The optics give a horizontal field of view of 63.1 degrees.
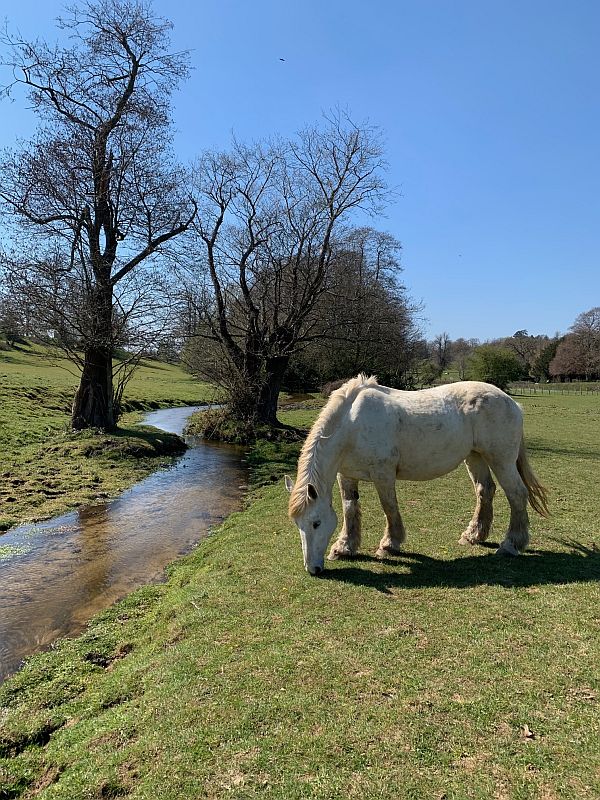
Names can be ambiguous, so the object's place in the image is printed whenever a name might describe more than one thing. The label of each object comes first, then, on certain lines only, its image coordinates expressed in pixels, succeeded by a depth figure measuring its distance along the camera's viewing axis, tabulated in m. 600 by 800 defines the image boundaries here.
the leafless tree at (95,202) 15.34
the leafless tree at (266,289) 19.73
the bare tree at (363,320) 21.50
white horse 6.19
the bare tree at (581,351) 61.75
